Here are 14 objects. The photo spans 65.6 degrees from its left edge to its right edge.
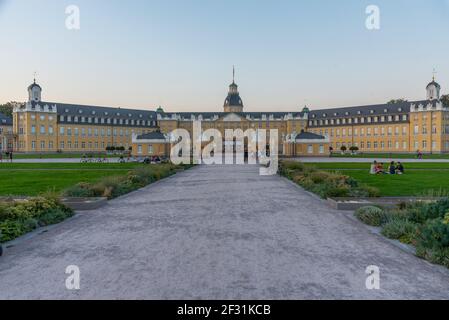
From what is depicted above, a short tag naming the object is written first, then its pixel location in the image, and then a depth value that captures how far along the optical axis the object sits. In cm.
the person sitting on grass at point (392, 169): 2600
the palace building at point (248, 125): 8802
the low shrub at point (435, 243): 675
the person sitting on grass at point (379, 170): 2623
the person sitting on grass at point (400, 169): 2623
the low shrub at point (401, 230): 830
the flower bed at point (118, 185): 1483
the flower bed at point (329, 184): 1438
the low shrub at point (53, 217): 1022
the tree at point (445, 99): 9856
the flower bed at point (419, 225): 707
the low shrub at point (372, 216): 1004
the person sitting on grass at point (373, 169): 2649
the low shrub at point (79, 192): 1450
